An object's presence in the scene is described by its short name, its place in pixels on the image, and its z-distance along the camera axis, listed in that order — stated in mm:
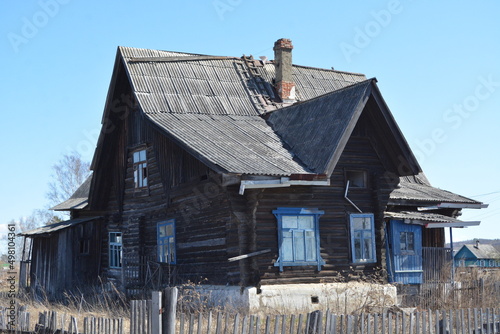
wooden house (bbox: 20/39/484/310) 15727
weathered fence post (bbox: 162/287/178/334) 8898
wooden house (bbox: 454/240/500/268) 77250
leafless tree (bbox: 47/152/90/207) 46844
